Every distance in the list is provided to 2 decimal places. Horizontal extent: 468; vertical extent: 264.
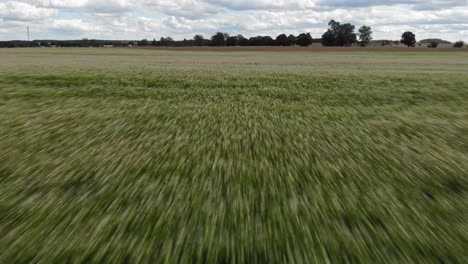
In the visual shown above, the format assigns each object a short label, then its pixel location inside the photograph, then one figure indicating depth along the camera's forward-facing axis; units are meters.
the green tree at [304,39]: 145.62
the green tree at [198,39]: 148.15
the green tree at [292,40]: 144.50
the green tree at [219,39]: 142.25
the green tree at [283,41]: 142.88
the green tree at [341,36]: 153.75
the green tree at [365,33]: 175.48
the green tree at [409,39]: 161.88
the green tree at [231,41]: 140.62
